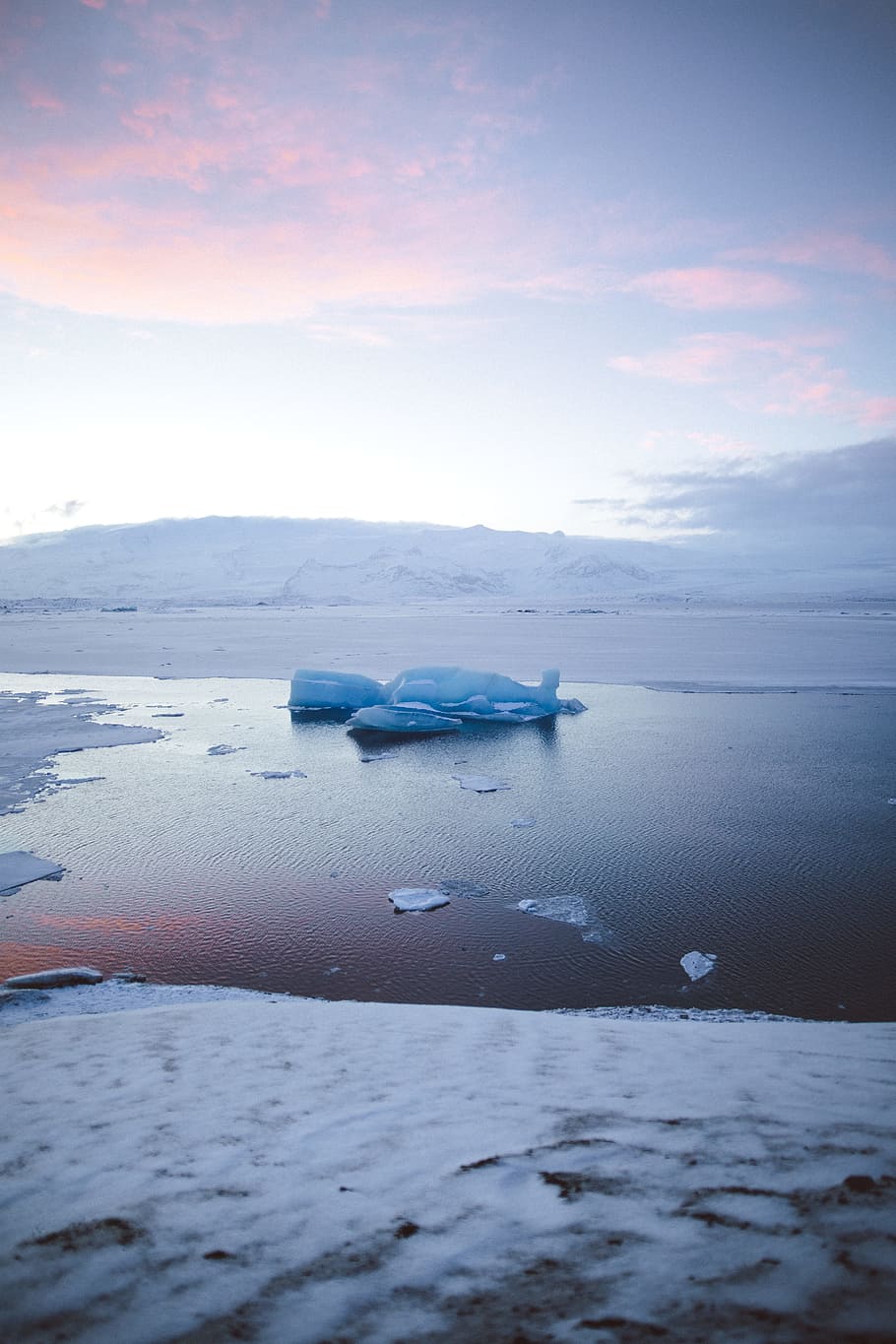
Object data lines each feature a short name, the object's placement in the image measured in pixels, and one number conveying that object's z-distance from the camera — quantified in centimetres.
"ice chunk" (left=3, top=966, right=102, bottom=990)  358
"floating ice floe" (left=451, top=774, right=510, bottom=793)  730
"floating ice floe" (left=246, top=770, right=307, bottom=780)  762
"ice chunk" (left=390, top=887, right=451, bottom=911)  453
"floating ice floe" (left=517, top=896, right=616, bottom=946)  416
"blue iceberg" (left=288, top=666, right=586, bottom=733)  1095
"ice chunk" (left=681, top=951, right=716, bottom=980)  375
